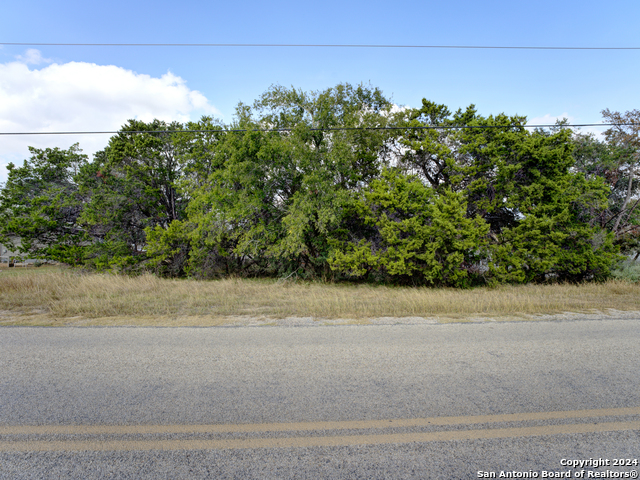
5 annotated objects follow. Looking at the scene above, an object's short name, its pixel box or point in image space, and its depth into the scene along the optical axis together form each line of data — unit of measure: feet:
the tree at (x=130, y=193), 64.85
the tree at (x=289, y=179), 51.62
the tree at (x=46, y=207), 66.28
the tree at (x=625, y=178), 58.75
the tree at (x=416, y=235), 48.32
